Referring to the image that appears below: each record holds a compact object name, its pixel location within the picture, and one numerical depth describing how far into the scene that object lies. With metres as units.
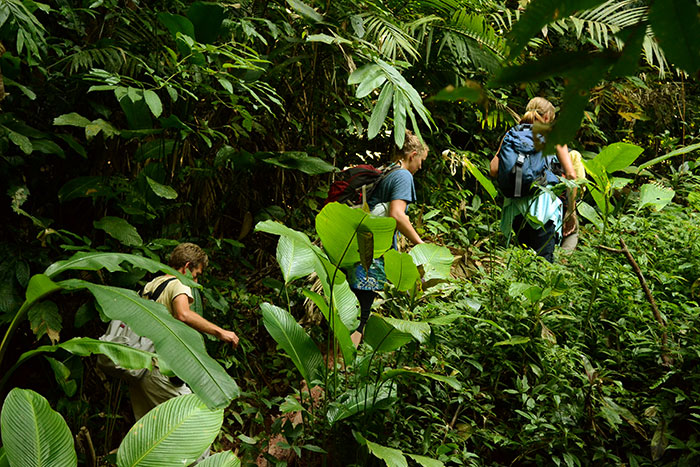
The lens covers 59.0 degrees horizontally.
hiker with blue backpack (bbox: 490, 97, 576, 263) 4.25
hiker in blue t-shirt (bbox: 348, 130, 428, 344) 3.98
